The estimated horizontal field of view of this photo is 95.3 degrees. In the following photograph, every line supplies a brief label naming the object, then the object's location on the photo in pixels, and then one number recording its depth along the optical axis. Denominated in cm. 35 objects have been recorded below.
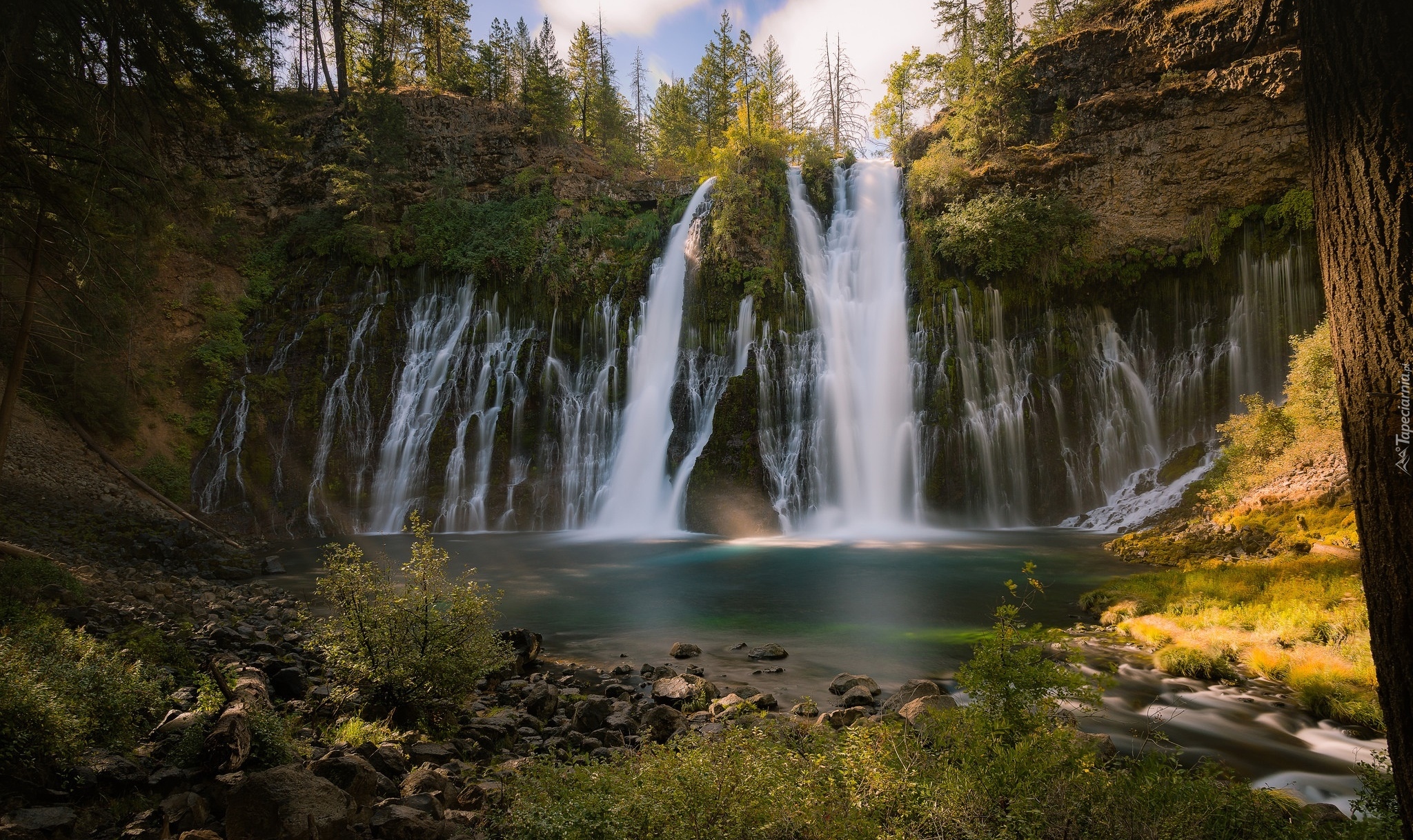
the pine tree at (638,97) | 6119
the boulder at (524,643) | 880
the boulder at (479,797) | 450
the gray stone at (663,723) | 601
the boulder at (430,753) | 525
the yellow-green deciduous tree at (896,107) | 3622
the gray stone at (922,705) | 573
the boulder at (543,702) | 677
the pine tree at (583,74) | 4575
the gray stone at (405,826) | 387
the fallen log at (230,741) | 450
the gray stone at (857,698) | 718
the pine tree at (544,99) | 3544
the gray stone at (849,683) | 766
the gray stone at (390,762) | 488
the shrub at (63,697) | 407
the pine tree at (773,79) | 4450
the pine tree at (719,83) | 4522
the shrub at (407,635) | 589
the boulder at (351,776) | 424
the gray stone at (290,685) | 668
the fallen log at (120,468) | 1925
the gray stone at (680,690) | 714
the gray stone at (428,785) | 449
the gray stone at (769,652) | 936
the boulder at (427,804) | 423
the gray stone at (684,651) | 953
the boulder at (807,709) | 612
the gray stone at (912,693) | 655
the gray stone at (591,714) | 631
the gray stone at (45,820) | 363
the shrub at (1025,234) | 2359
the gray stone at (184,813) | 388
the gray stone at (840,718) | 610
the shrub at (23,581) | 704
